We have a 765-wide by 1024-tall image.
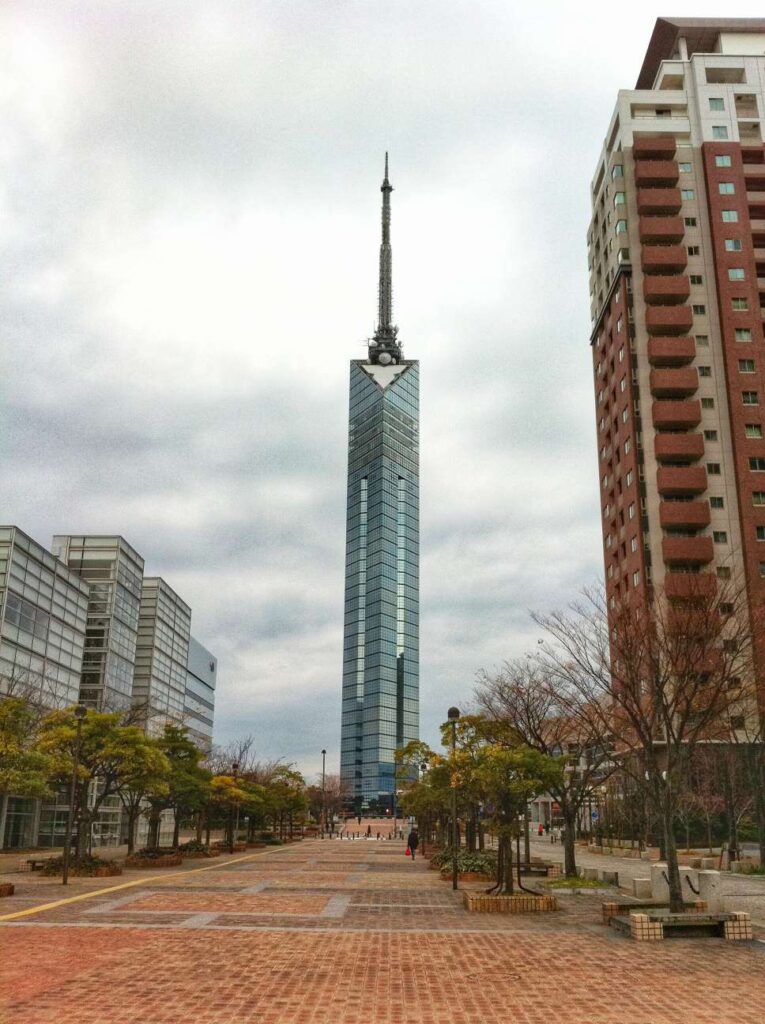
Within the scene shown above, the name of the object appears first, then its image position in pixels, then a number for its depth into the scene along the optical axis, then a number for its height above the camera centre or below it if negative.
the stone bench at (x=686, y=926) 16.67 -3.41
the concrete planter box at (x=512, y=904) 20.72 -3.72
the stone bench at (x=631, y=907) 18.78 -3.46
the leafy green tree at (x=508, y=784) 22.09 -0.83
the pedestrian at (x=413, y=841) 45.87 -4.91
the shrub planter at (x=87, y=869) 29.58 -4.31
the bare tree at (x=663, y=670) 20.03 +2.41
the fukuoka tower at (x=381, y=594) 170.50 +33.19
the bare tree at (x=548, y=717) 28.48 +1.47
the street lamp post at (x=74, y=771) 26.29 -0.82
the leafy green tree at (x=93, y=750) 29.80 -0.13
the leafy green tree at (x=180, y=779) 37.59 -1.38
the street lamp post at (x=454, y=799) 25.88 -1.47
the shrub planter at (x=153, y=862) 34.22 -4.66
